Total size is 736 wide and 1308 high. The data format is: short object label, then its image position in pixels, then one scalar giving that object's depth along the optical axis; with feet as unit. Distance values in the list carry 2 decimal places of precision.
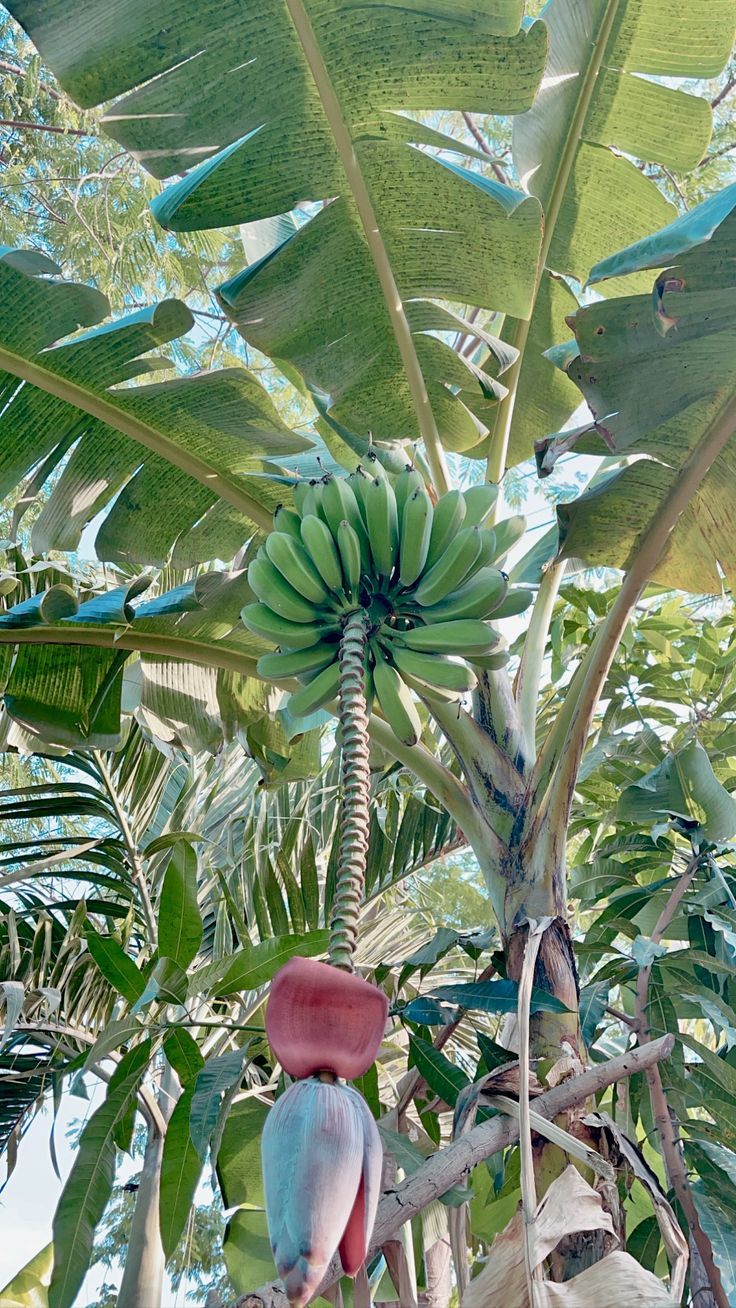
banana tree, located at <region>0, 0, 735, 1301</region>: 5.33
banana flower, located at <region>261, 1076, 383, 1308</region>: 2.48
